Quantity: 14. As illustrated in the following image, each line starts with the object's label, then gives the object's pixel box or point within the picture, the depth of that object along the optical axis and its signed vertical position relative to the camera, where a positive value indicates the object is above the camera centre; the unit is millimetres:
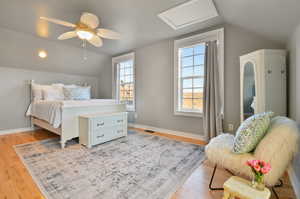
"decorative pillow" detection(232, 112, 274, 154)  1189 -308
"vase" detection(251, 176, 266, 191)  940 -602
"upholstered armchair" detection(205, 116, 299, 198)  1061 -444
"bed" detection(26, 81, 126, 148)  2365 -250
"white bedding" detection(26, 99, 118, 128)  2346 -155
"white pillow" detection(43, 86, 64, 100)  3435 +167
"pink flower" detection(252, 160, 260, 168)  939 -450
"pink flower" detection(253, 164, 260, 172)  924 -471
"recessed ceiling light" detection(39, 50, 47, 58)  3362 +1157
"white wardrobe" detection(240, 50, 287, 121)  1817 +244
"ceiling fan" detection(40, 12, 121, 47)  1975 +1108
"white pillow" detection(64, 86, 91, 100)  3465 +168
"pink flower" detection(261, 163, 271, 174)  902 -470
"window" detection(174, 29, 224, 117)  2927 +569
